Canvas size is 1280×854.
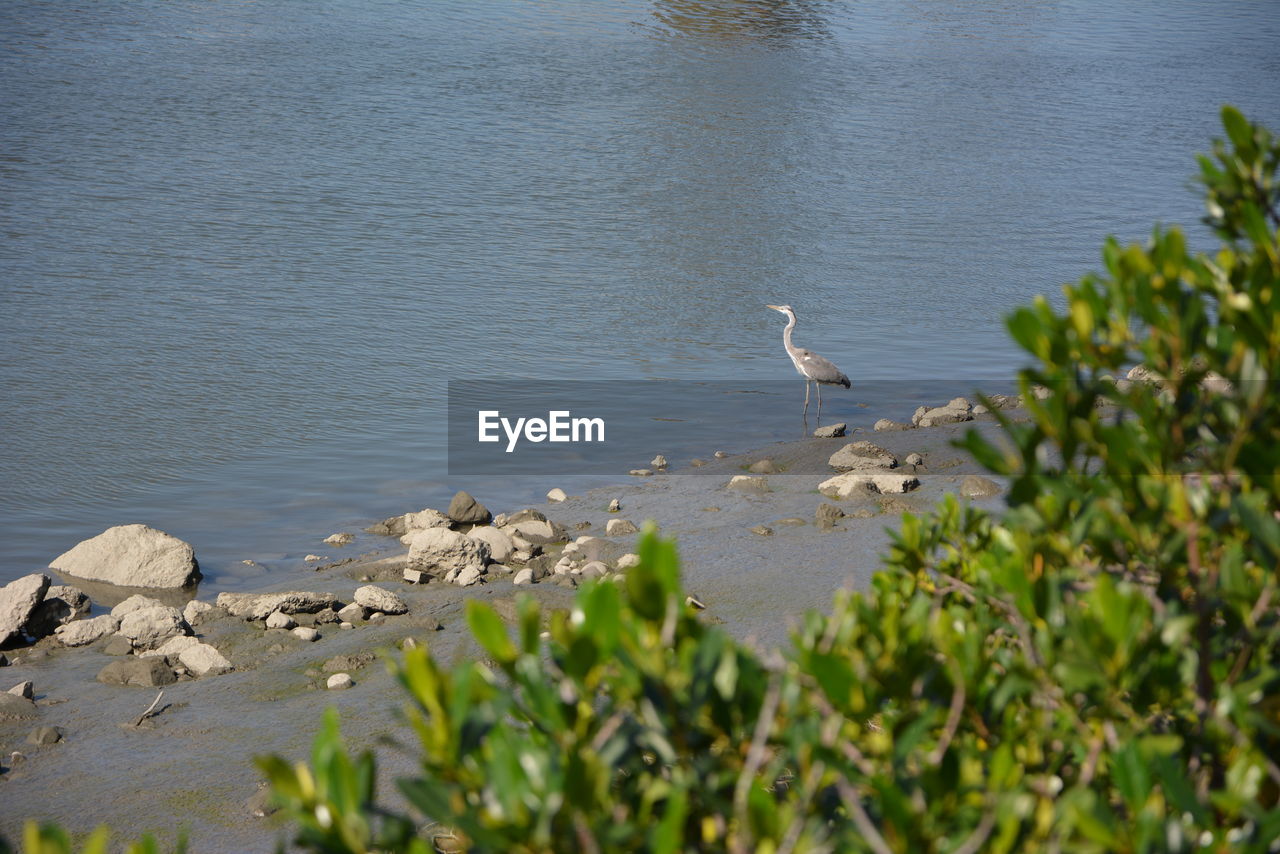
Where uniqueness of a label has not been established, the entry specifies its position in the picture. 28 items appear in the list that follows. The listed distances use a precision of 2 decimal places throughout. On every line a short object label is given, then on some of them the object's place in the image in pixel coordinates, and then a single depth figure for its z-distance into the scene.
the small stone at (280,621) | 14.51
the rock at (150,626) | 14.12
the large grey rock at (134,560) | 16.83
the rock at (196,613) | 14.84
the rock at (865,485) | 19.31
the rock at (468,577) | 16.03
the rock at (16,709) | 12.23
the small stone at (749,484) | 20.33
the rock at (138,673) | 13.13
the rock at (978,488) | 18.22
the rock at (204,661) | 13.41
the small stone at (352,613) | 14.85
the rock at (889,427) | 24.98
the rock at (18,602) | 14.23
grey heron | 26.56
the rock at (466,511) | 19.16
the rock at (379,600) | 14.91
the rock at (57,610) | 14.73
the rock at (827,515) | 17.78
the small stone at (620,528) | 18.03
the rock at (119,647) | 14.06
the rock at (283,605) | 14.80
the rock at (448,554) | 16.39
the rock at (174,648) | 13.69
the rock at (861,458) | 21.27
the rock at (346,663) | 13.34
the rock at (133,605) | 14.66
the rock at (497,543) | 16.83
